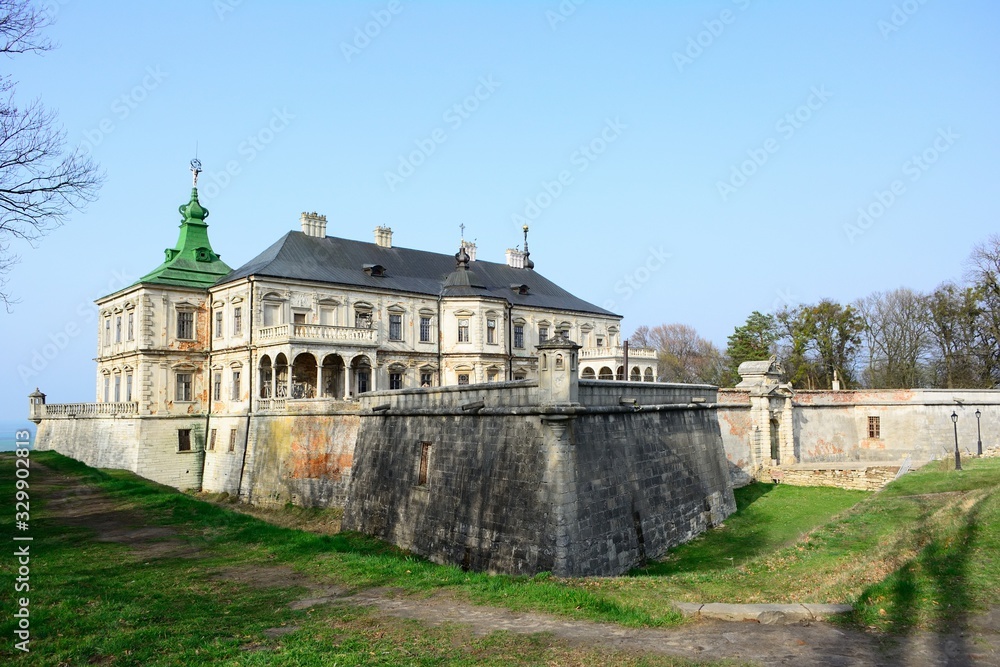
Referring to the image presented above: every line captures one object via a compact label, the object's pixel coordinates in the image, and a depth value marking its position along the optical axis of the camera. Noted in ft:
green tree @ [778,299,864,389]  174.40
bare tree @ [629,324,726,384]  254.68
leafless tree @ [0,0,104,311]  43.09
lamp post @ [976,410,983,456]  114.42
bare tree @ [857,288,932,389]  172.65
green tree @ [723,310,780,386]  186.80
